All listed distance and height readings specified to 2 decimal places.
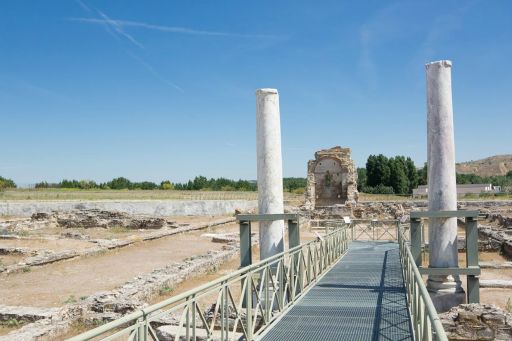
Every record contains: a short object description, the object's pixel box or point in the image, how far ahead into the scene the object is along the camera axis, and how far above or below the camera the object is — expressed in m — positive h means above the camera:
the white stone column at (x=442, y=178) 9.51 +0.25
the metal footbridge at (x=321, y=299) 4.75 -1.77
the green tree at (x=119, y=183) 80.06 +1.96
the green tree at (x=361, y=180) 70.96 +1.81
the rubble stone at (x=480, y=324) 7.66 -2.14
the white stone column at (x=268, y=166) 9.84 +0.54
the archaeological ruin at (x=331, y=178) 35.16 +0.99
